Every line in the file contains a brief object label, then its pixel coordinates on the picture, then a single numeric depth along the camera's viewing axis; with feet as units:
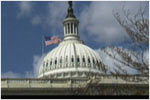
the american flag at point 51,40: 294.25
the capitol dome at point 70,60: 344.08
